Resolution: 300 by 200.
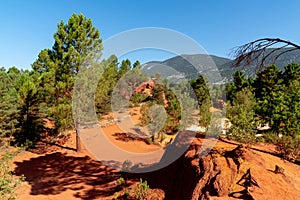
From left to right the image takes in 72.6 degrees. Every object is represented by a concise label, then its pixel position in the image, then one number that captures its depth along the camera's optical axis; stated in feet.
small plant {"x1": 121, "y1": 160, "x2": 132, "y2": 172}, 44.03
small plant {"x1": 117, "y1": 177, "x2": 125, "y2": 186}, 36.41
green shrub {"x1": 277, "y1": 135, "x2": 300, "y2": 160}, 25.77
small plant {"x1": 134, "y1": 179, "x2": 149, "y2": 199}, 30.68
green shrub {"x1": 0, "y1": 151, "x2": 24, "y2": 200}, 21.48
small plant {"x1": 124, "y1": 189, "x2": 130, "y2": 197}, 32.19
